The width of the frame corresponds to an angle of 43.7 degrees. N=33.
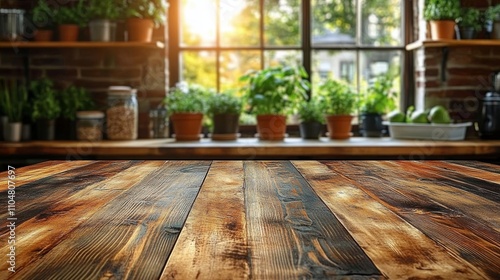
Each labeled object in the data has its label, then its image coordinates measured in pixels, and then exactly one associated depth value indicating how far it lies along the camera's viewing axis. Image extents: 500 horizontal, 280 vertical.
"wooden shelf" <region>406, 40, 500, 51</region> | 3.41
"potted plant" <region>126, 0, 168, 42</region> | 3.49
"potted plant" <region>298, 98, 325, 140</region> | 3.52
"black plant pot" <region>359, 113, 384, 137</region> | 3.66
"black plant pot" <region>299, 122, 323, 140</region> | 3.52
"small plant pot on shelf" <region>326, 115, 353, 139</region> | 3.50
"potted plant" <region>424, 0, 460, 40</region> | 3.45
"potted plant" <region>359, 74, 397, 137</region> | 3.64
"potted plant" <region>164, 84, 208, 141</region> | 3.44
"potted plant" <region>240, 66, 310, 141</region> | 3.48
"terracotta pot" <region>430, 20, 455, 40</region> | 3.44
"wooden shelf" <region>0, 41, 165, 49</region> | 3.43
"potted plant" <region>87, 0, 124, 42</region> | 3.51
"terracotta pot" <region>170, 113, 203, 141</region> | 3.43
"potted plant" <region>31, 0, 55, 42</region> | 3.57
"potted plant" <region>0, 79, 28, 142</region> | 3.36
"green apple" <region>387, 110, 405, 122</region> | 3.50
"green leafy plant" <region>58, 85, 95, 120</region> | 3.52
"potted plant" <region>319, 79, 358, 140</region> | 3.51
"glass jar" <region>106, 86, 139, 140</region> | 3.49
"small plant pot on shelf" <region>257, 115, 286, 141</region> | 3.47
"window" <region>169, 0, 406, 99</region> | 3.82
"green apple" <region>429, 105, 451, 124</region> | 3.37
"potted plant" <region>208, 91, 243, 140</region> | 3.48
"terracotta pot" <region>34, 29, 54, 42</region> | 3.56
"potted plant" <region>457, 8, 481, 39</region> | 3.49
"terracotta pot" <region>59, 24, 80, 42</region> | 3.54
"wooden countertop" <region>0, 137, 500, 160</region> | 3.05
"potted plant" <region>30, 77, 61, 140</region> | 3.44
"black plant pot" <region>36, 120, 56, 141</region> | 3.46
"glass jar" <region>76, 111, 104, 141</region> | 3.45
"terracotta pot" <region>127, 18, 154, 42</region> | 3.49
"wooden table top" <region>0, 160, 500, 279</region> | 0.72
